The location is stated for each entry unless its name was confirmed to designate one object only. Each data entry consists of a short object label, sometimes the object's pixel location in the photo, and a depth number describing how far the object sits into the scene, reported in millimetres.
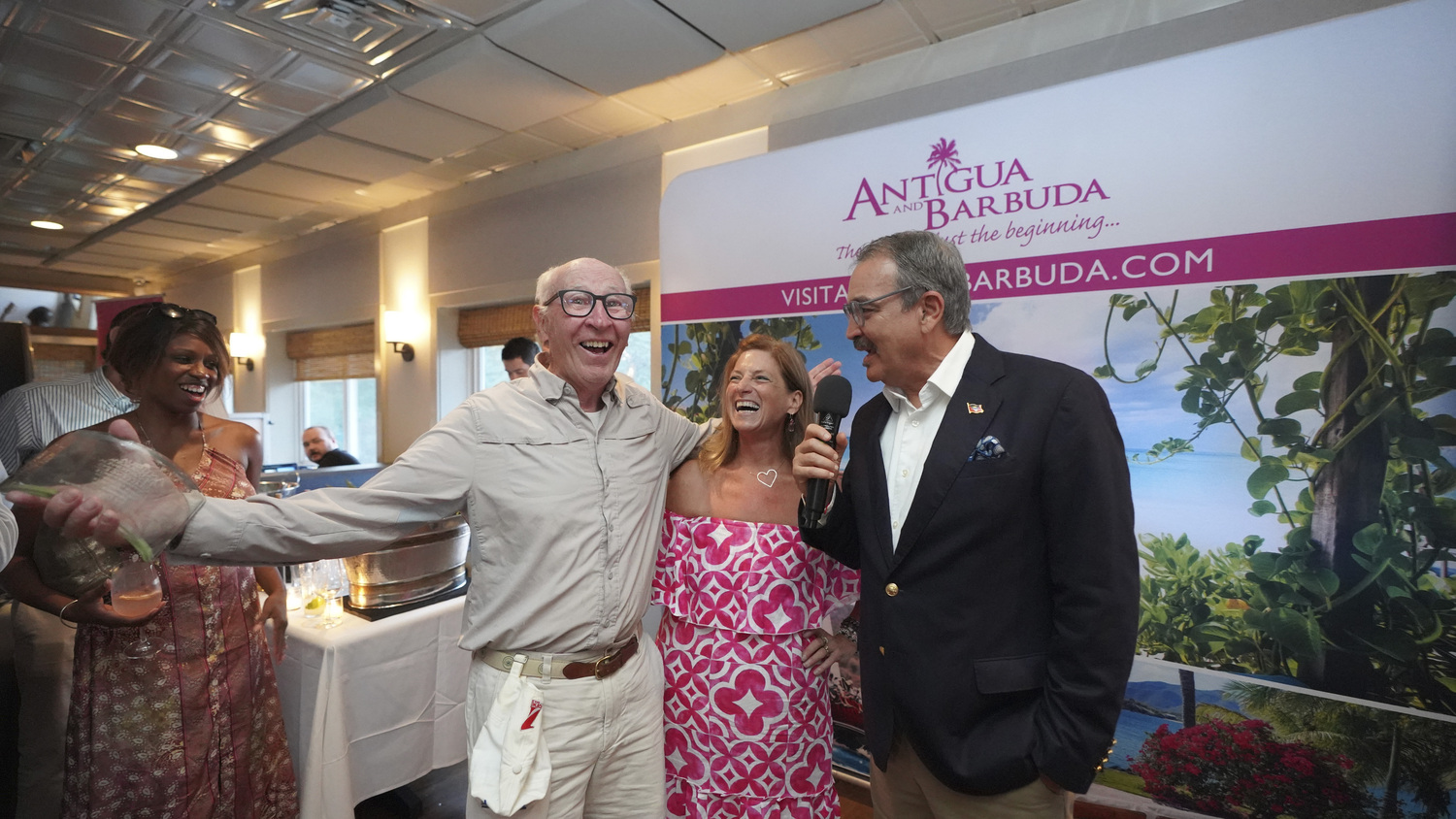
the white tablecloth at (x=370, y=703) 2295
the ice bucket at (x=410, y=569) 2596
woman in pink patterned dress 1930
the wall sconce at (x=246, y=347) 9008
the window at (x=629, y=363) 5887
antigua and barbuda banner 1950
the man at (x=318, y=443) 5895
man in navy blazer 1317
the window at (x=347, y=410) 8547
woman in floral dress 1855
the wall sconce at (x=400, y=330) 6816
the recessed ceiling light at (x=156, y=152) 5080
